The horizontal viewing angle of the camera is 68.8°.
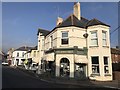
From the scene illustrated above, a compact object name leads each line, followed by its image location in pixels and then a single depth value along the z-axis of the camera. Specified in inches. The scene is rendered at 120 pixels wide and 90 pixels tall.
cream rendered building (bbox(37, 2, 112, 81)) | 424.8
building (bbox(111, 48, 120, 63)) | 577.0
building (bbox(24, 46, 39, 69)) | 855.7
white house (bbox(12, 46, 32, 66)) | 1375.6
